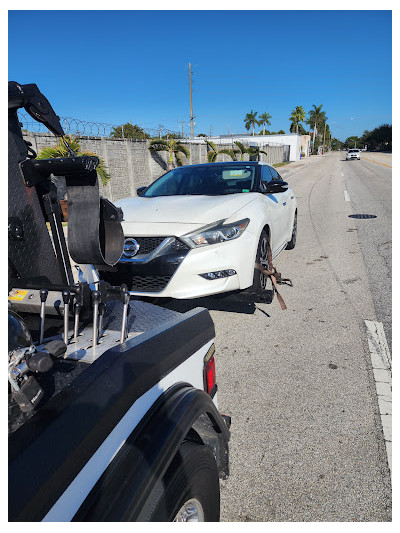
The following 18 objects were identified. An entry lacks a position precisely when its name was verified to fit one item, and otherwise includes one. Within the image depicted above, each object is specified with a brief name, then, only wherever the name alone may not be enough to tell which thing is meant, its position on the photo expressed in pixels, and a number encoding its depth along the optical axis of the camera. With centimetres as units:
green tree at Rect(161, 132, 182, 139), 1641
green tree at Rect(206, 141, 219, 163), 2059
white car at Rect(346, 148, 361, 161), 5471
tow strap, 404
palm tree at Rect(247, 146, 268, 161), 2748
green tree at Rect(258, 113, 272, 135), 9831
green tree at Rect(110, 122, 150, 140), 1224
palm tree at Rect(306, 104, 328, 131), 11962
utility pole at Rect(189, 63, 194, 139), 3514
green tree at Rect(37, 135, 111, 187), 819
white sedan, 363
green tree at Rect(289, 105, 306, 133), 9269
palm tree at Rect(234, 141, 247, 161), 2515
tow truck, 91
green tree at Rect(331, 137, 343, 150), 18212
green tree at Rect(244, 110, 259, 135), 9712
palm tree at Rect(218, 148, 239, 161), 2256
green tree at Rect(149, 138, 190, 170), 1523
